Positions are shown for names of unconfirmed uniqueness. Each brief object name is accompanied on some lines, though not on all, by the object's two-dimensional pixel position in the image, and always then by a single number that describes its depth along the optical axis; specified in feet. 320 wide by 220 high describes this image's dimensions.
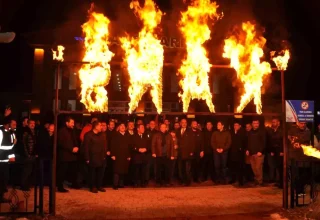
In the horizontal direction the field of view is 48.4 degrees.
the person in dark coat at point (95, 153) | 34.37
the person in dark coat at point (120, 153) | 36.58
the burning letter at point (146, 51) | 30.25
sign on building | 32.09
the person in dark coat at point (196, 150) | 39.81
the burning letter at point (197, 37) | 31.63
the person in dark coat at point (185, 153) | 39.19
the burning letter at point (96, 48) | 29.58
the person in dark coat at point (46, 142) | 34.53
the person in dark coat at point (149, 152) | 38.55
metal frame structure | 25.48
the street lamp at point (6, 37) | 23.63
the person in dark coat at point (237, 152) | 39.81
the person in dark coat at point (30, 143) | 32.79
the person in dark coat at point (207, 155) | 40.96
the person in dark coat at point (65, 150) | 34.63
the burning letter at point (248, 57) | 31.07
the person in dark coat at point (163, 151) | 38.52
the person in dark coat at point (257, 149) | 38.50
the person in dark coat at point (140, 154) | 37.70
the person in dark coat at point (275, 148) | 38.52
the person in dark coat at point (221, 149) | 39.37
